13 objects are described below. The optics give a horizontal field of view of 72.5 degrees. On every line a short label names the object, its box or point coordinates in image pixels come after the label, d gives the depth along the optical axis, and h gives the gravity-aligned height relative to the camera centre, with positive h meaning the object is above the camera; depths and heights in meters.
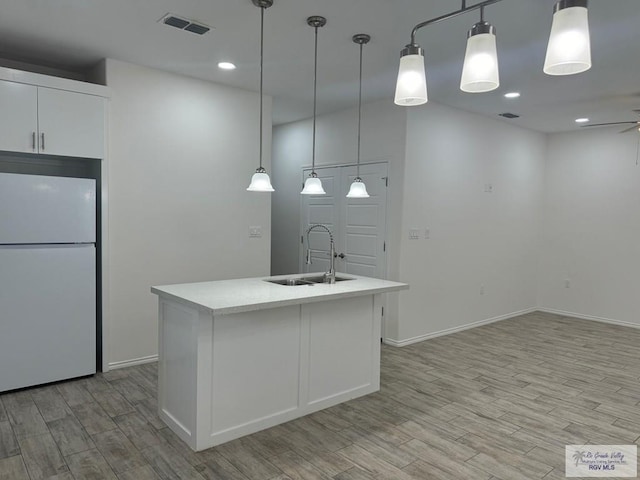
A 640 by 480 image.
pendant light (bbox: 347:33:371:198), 3.54 +0.20
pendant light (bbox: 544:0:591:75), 1.31 +0.56
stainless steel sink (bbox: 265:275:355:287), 3.51 -0.55
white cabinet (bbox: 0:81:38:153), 3.32 +0.70
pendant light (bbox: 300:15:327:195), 3.30 +0.22
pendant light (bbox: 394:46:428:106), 1.71 +0.55
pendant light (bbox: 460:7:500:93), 1.52 +0.57
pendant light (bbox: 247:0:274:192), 3.12 +0.23
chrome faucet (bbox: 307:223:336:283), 3.53 -0.50
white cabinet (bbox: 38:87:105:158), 3.48 +0.70
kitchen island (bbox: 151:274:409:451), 2.62 -0.93
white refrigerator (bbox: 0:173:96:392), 3.33 -0.57
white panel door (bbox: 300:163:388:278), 5.10 -0.06
